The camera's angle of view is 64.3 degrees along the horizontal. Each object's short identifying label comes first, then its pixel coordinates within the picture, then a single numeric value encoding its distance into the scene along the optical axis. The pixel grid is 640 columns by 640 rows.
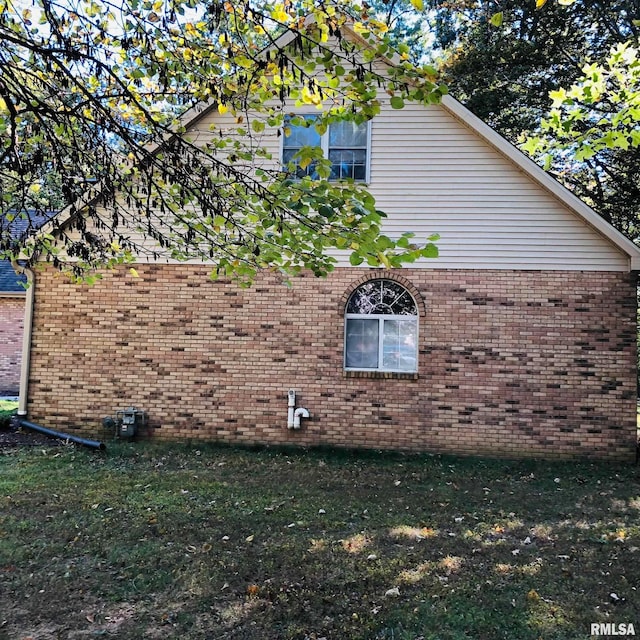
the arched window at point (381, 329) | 8.93
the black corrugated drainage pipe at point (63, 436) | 8.33
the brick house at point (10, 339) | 17.00
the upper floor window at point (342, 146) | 9.15
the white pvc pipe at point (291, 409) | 8.84
